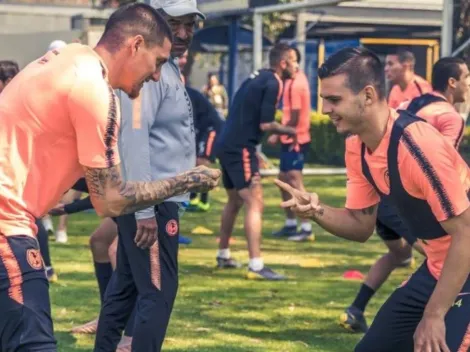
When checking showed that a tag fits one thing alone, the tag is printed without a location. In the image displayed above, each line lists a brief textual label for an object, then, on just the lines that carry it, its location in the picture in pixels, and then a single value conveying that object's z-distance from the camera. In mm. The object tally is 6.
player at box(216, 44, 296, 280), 10484
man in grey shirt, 5727
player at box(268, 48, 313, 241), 13219
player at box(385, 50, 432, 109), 12094
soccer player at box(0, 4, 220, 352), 4254
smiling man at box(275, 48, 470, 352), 4469
